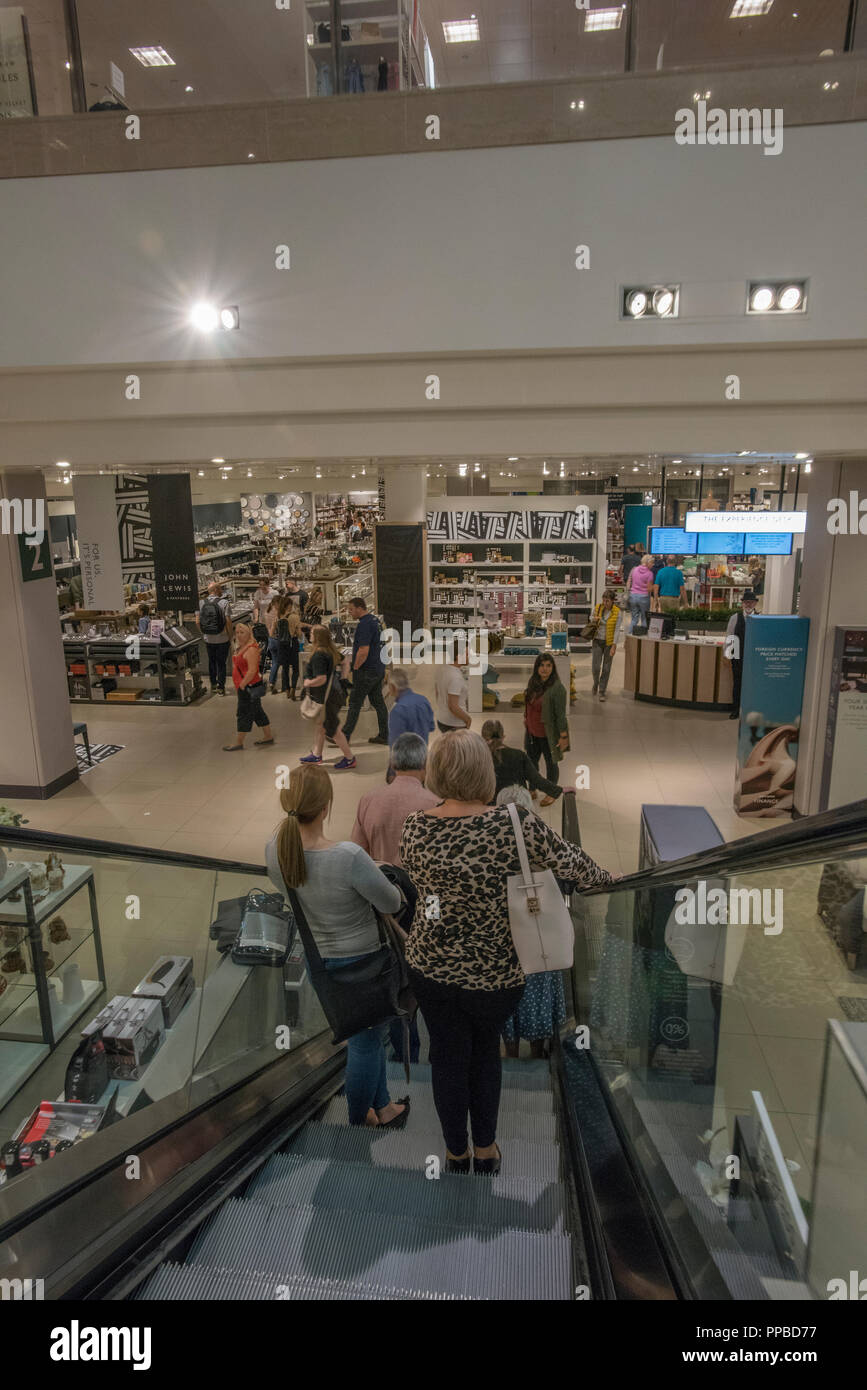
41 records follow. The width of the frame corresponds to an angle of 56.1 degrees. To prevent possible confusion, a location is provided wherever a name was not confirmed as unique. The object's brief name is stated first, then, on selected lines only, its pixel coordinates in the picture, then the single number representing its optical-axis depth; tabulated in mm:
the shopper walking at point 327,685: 9109
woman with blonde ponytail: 2598
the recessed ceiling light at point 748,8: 5215
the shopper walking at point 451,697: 7441
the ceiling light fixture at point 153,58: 5336
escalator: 1854
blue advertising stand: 7258
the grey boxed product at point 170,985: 3230
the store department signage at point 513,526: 15141
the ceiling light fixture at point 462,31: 6086
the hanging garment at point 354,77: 5016
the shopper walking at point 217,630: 12055
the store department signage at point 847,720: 6750
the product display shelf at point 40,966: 2975
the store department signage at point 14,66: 5320
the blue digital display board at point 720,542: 11633
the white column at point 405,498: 14648
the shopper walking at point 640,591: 15336
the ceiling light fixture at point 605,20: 5016
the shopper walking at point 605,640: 12062
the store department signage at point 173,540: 7934
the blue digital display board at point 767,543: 11133
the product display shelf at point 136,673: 12289
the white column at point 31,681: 7840
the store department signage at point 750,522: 10914
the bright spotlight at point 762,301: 4793
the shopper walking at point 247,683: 9391
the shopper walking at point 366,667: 9336
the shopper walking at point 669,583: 16162
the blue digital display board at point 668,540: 14125
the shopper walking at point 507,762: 5590
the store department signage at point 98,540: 7602
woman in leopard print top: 2330
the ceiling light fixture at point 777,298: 4766
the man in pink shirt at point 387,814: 3740
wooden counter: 11602
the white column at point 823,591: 6750
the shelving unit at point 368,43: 5074
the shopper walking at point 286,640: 12242
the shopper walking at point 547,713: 7523
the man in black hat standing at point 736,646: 10656
